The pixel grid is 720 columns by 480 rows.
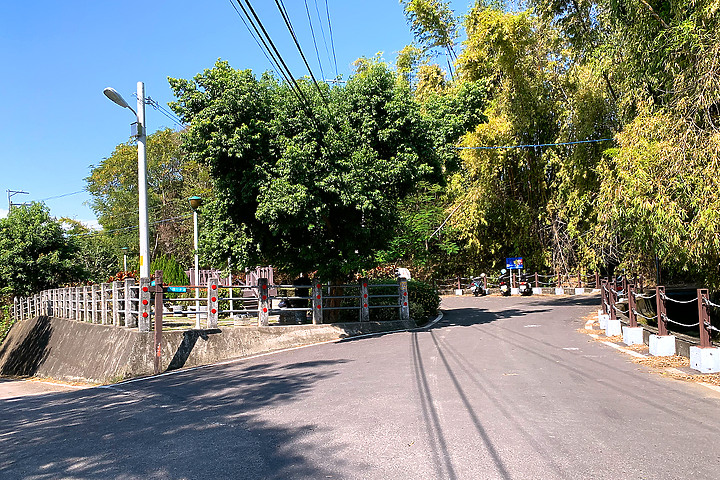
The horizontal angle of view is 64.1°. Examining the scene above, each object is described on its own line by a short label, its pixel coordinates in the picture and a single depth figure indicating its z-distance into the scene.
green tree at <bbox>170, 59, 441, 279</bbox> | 13.71
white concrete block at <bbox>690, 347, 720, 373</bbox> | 8.41
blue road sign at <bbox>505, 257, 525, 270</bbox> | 31.27
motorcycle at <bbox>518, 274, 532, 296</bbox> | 31.70
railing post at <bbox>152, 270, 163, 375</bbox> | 12.16
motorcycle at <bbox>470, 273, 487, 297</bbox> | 33.88
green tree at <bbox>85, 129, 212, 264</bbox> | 46.84
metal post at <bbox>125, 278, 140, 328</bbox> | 13.61
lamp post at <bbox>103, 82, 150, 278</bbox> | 12.89
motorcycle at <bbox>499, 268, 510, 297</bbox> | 32.88
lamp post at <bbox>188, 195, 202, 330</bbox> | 17.31
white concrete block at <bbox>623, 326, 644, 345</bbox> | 11.78
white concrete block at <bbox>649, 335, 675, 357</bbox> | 10.15
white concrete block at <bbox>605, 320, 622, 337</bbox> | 13.42
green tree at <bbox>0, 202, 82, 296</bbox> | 24.83
